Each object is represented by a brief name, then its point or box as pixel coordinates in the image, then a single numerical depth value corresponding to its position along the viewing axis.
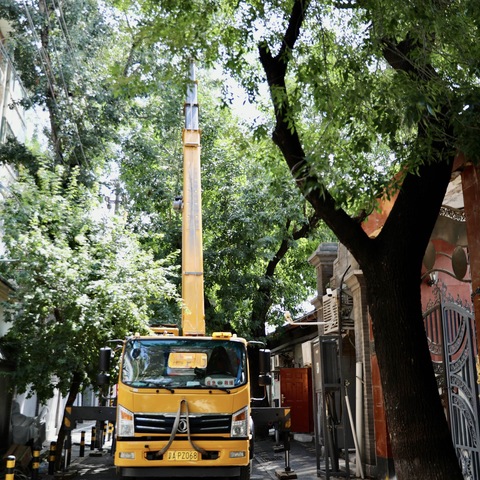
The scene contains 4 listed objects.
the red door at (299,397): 26.11
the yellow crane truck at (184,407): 10.64
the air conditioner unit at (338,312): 16.58
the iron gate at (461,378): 9.35
